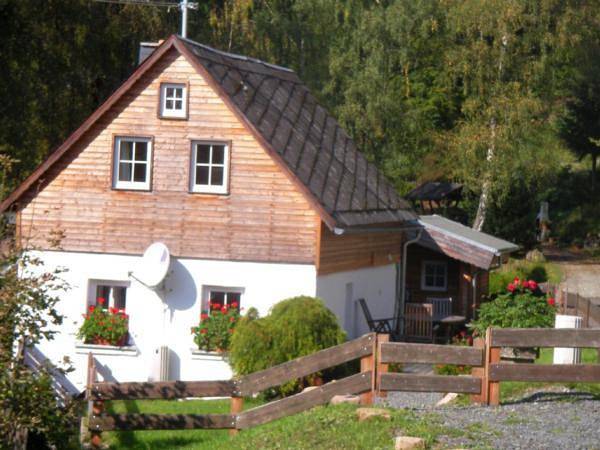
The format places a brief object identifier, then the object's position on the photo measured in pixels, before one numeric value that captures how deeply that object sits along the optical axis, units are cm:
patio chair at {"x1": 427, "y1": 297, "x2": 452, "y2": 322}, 3016
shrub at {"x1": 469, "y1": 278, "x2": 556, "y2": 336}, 2088
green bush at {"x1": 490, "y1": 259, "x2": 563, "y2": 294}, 3662
